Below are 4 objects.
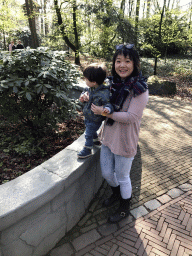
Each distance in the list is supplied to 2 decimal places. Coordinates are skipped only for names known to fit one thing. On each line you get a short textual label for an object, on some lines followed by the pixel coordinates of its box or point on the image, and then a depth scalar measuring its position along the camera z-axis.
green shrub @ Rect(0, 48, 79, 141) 2.81
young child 2.04
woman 1.88
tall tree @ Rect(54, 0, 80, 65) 10.98
